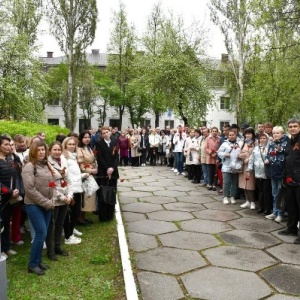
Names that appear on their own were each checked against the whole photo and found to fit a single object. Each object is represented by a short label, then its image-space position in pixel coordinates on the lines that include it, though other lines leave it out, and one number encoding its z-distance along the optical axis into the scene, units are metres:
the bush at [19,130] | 6.92
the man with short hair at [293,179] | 5.82
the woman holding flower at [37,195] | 4.21
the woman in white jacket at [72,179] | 5.55
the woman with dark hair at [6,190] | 4.66
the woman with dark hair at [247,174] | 8.09
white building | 47.72
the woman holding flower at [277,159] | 6.69
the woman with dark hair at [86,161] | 6.38
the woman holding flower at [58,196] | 4.76
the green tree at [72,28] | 30.41
